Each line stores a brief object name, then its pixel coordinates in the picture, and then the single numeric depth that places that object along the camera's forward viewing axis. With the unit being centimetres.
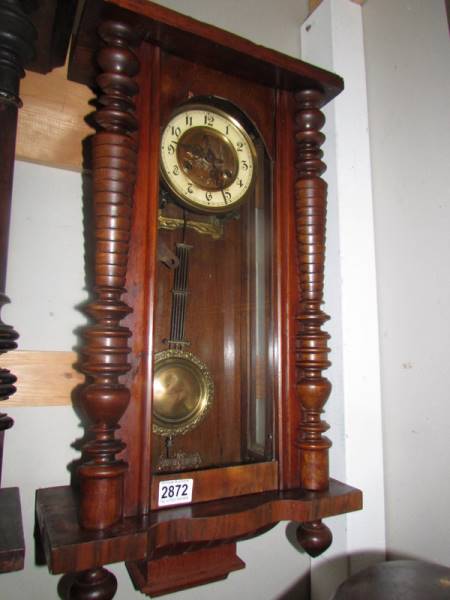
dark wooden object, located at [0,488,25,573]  49
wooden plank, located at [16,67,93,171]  80
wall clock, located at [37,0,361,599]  60
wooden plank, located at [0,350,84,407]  76
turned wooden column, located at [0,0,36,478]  61
